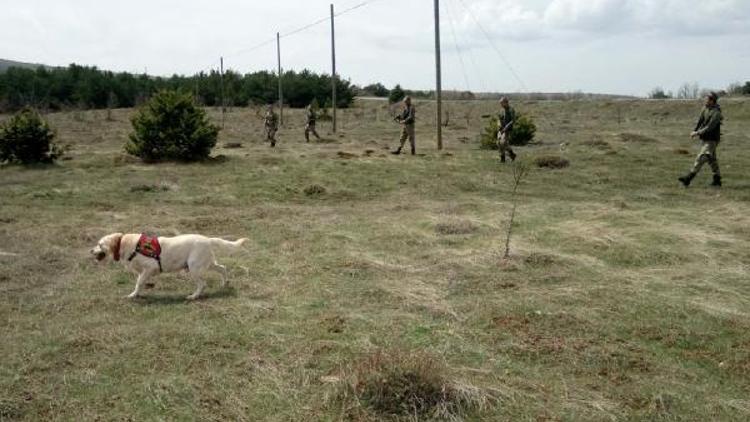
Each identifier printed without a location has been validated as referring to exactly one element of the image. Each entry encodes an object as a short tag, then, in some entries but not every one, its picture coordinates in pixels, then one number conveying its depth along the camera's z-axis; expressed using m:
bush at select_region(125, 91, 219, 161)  18.42
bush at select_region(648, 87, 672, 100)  57.17
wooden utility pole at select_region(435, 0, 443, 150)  20.55
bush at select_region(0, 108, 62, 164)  18.00
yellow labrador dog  6.78
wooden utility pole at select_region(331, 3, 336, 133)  29.19
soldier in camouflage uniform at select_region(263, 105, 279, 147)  23.11
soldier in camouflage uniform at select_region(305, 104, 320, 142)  24.47
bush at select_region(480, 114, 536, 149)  22.34
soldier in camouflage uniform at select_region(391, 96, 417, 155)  18.38
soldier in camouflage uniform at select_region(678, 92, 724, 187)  13.16
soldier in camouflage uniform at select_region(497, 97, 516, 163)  17.06
